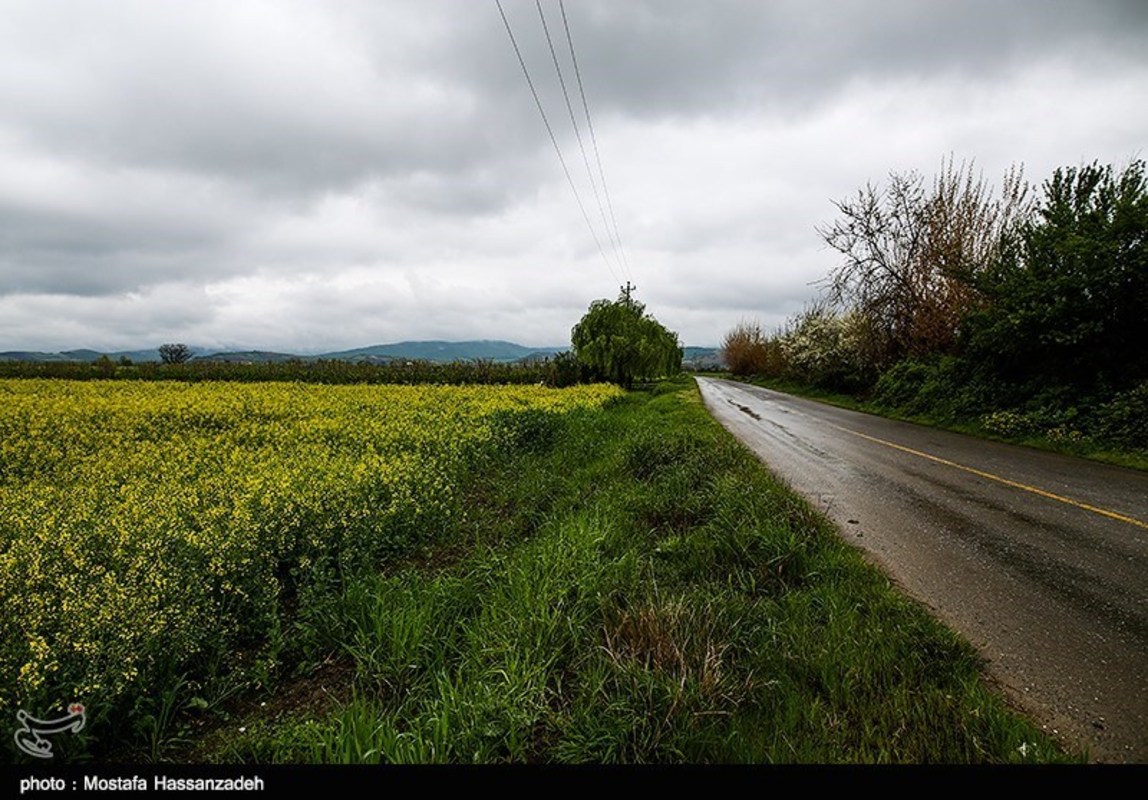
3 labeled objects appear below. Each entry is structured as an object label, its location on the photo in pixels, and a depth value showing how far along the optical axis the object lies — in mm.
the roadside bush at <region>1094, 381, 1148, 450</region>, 10852
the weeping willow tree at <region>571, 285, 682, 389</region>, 30531
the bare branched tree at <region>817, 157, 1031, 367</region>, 20812
